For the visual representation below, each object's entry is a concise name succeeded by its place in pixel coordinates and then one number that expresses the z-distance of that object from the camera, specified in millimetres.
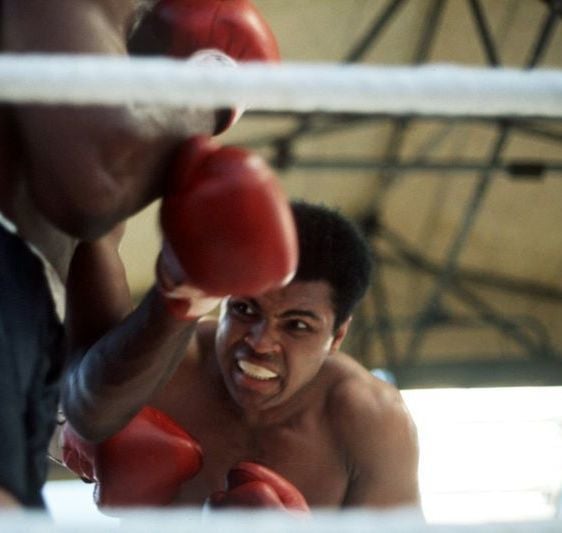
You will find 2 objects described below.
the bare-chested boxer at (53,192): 1485
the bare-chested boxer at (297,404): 1986
